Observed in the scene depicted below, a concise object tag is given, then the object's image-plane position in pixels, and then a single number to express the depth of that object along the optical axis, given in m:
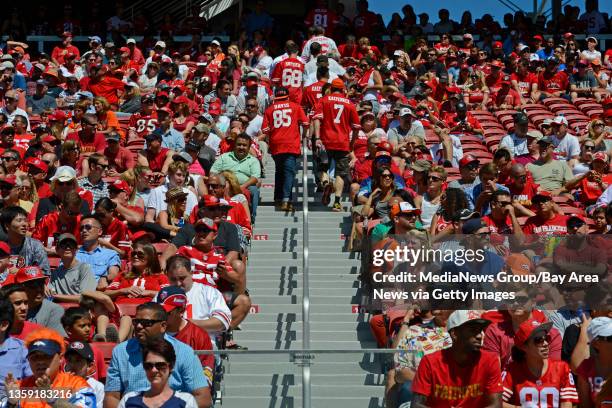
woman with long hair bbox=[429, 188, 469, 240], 12.95
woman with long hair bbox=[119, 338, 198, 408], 8.02
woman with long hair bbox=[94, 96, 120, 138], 18.62
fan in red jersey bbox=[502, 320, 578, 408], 8.93
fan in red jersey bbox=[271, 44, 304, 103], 20.77
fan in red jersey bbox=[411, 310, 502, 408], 8.41
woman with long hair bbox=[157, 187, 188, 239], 13.93
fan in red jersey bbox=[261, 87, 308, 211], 15.78
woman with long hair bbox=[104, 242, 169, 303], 11.58
